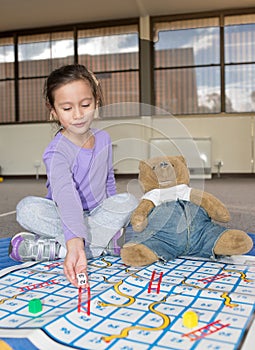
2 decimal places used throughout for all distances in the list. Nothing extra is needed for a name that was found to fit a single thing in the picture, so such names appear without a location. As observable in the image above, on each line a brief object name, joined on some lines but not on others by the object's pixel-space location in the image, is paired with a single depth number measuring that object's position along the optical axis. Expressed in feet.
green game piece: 2.18
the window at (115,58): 13.69
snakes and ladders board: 1.83
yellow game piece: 1.93
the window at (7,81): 14.80
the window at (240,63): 12.82
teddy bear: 3.18
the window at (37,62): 14.32
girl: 3.06
